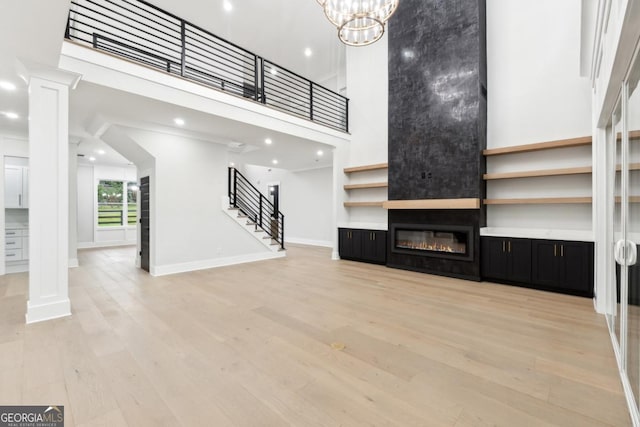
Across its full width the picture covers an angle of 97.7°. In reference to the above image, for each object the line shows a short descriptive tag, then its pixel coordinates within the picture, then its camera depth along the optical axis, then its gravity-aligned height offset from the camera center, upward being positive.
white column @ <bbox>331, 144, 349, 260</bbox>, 7.00 +0.50
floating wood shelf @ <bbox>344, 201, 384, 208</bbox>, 6.53 +0.18
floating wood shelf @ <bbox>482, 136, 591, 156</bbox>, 4.08 +1.02
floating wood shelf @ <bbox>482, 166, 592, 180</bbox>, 4.04 +0.59
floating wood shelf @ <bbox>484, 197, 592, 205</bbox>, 4.06 +0.16
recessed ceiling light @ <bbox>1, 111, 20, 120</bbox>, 4.59 +1.64
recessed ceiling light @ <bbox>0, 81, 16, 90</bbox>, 3.48 +1.62
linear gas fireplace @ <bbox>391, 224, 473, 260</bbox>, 5.00 -0.57
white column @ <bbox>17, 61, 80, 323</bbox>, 3.07 +0.26
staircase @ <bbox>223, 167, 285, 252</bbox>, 6.57 -0.19
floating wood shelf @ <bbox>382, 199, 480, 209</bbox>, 4.76 +0.14
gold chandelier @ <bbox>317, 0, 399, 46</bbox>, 3.34 +2.48
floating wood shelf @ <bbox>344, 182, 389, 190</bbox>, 6.41 +0.62
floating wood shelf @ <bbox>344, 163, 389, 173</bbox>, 6.43 +1.05
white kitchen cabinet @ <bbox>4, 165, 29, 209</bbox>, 5.88 +0.55
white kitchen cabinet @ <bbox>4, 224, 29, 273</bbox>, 5.63 -0.72
